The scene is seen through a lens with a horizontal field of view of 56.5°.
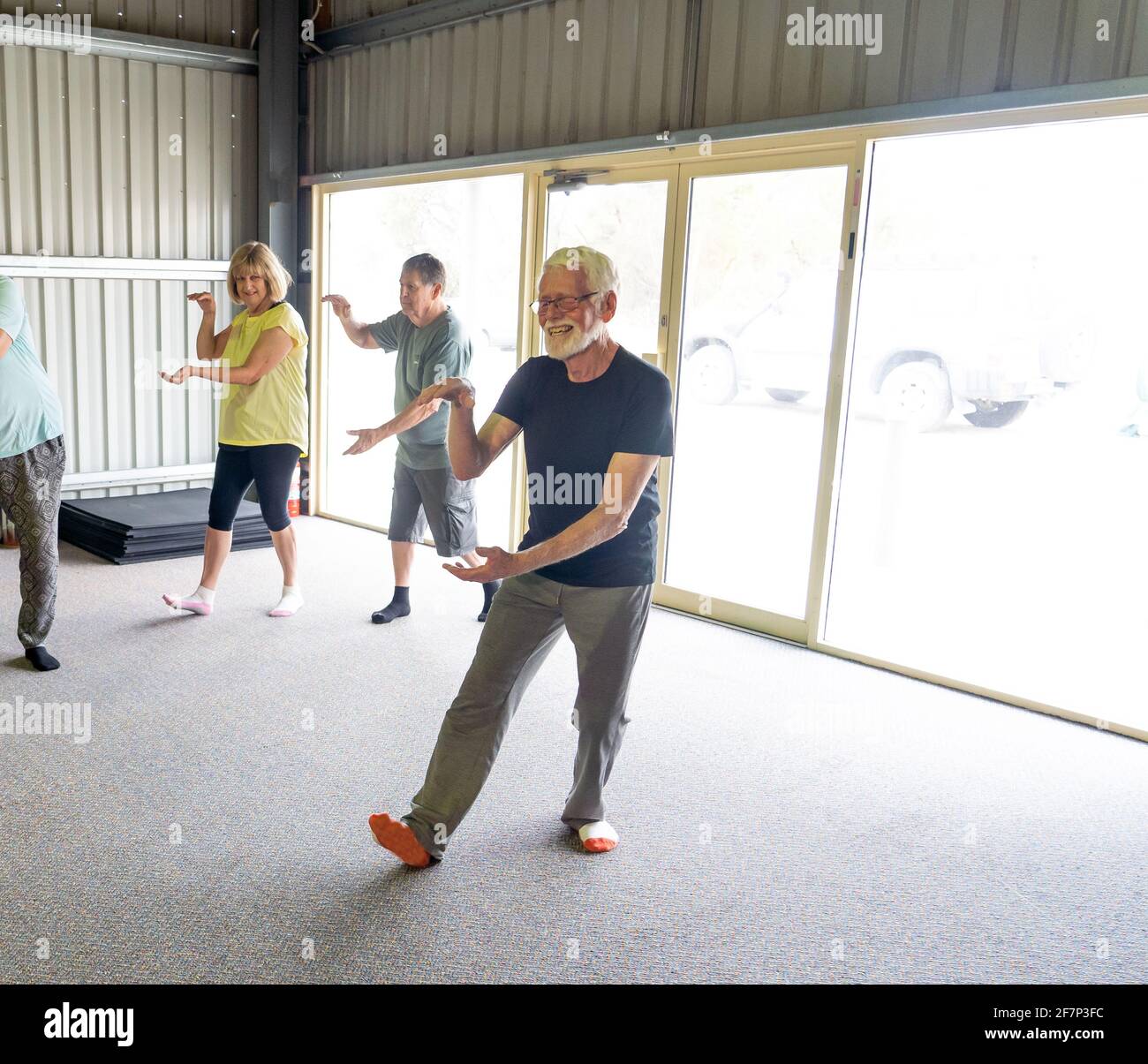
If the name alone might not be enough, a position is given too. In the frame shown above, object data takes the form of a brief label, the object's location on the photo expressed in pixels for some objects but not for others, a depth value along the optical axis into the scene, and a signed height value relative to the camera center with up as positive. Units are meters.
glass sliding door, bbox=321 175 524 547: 6.70 +0.23
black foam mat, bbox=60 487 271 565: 6.01 -1.23
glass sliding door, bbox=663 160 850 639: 4.83 -0.18
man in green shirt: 4.65 -0.45
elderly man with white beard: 2.60 -0.46
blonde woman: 4.64 -0.31
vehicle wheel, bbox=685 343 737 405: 5.22 -0.16
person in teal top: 3.85 -0.58
